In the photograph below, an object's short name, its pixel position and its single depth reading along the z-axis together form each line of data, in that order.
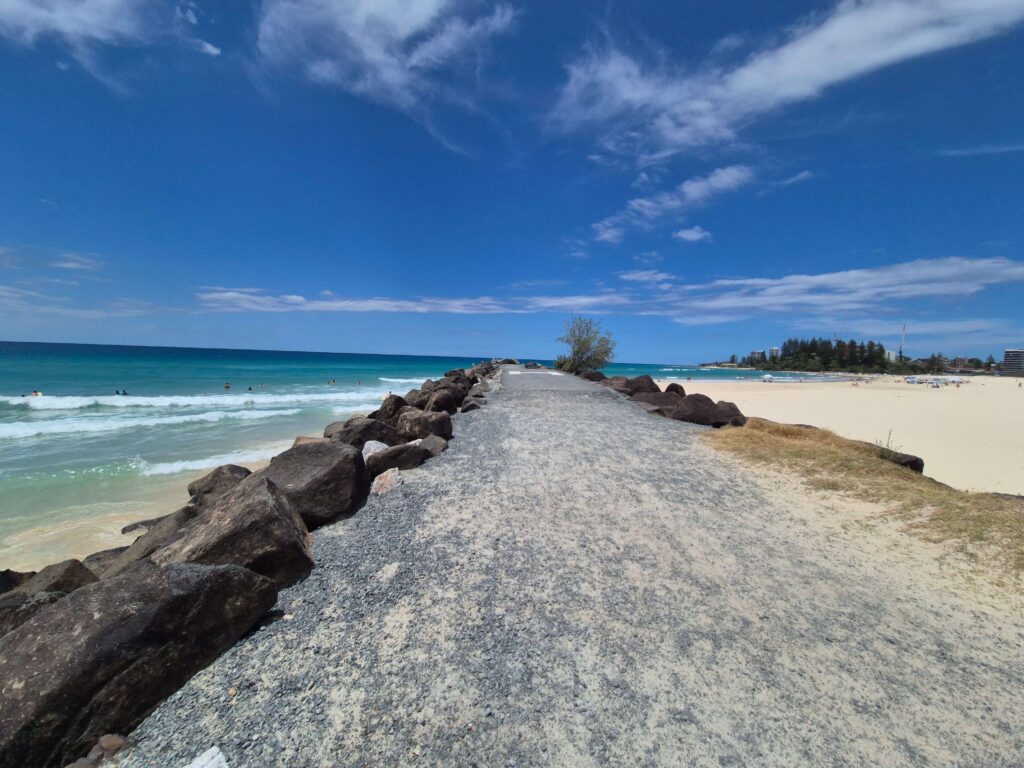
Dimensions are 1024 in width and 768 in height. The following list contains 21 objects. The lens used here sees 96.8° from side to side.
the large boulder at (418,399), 13.36
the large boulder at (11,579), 4.39
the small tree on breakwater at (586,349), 34.09
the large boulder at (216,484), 6.18
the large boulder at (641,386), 17.21
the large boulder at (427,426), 8.37
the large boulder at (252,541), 3.52
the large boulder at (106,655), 2.17
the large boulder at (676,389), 15.30
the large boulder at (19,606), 3.12
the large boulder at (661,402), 12.41
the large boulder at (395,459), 6.37
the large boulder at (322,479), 4.88
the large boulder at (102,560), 4.98
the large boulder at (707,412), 10.94
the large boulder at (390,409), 11.16
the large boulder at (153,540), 4.43
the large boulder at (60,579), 3.86
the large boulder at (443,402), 11.10
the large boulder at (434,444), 7.33
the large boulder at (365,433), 7.69
